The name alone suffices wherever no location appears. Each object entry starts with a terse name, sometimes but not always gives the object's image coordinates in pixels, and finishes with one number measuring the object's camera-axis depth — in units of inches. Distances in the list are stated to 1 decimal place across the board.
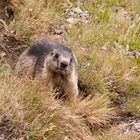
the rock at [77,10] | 757.1
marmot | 546.7
